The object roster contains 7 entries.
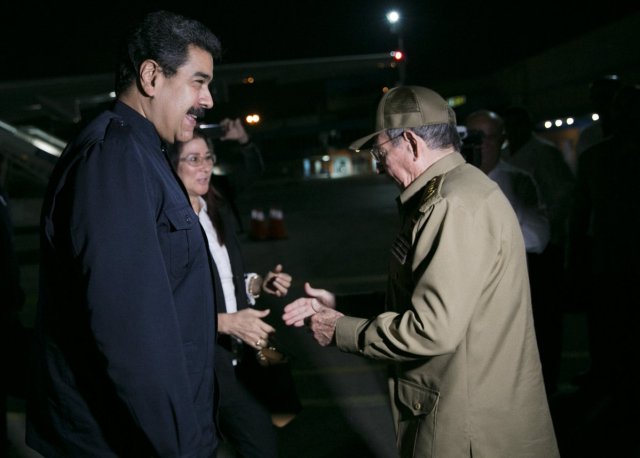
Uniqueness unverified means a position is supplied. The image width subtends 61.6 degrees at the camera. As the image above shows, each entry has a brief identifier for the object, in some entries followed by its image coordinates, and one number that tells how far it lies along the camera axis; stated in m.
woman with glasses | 2.43
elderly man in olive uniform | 1.72
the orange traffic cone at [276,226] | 12.68
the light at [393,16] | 23.33
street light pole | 23.42
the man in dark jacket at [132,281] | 1.30
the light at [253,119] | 5.23
